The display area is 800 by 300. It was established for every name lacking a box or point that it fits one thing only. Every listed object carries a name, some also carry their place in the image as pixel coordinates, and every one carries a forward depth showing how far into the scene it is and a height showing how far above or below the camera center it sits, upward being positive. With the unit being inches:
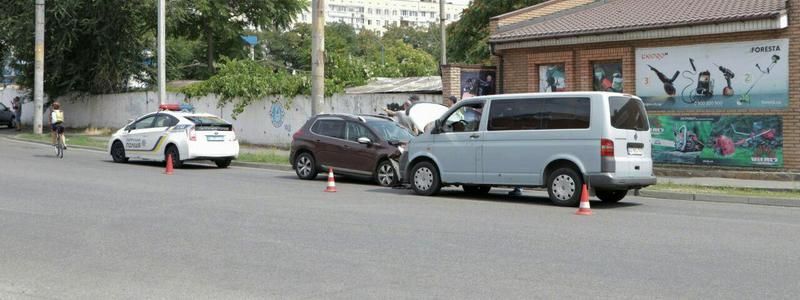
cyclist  943.7 +43.2
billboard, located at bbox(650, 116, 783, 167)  715.4 +18.6
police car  816.9 +23.1
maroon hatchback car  668.1 +12.6
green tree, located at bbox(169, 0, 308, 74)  1785.2 +304.2
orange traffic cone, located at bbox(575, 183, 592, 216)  487.8 -24.9
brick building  706.2 +82.2
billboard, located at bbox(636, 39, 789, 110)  709.3 +73.0
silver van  513.7 +10.7
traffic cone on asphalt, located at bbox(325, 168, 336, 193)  611.2 -16.0
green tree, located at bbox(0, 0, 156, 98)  1461.6 +209.0
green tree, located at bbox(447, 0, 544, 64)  1731.1 +281.1
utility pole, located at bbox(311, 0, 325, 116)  847.1 +103.7
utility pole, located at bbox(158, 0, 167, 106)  1112.8 +141.7
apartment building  6771.7 +1209.8
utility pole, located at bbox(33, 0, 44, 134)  1342.3 +135.0
